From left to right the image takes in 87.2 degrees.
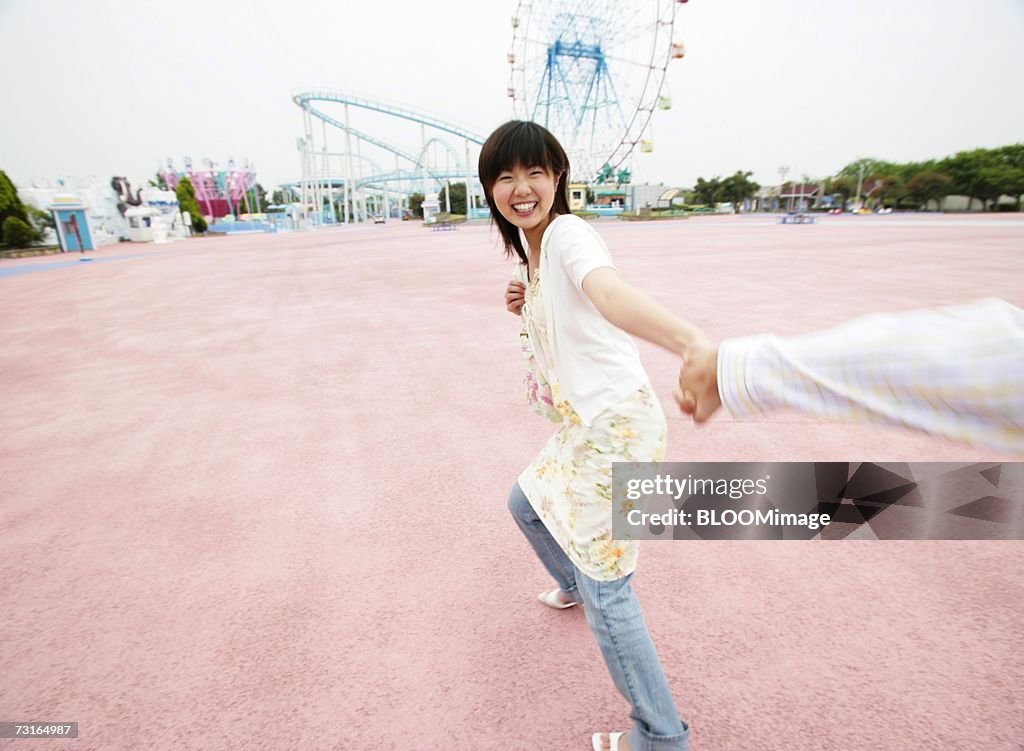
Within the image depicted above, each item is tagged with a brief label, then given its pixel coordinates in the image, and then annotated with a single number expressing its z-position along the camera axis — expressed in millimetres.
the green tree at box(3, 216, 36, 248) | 23047
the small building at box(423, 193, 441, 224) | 43981
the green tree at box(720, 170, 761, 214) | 58188
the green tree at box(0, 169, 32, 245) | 23250
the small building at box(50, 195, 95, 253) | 23641
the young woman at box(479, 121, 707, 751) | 1211
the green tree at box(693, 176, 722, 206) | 60031
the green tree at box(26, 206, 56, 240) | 25391
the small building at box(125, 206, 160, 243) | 30844
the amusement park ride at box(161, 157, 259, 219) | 60031
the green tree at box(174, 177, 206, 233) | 37875
